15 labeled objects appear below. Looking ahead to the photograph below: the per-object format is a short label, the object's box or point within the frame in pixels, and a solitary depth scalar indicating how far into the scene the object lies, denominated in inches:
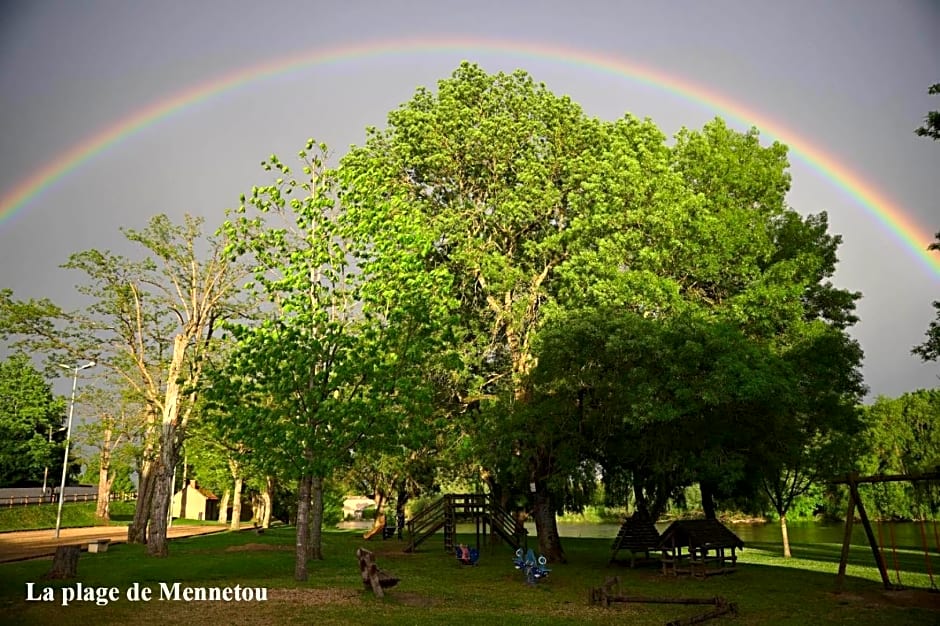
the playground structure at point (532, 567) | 932.6
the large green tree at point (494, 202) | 1311.5
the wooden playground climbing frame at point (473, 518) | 1462.8
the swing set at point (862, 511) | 823.0
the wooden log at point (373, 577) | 781.3
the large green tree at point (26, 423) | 2928.2
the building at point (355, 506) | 4438.5
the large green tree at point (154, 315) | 1277.1
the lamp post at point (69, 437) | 1836.2
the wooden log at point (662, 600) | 687.7
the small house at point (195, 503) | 3622.0
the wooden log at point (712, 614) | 611.1
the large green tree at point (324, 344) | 907.4
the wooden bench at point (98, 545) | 1253.1
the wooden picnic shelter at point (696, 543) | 1065.5
